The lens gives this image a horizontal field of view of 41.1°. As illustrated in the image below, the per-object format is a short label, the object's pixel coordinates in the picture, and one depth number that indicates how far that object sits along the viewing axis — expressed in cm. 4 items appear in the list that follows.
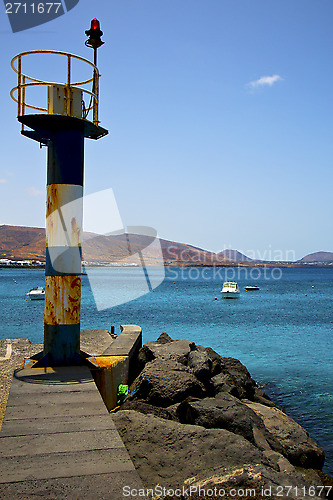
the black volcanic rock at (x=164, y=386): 733
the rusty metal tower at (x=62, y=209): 691
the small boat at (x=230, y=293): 5573
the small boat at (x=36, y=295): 4899
